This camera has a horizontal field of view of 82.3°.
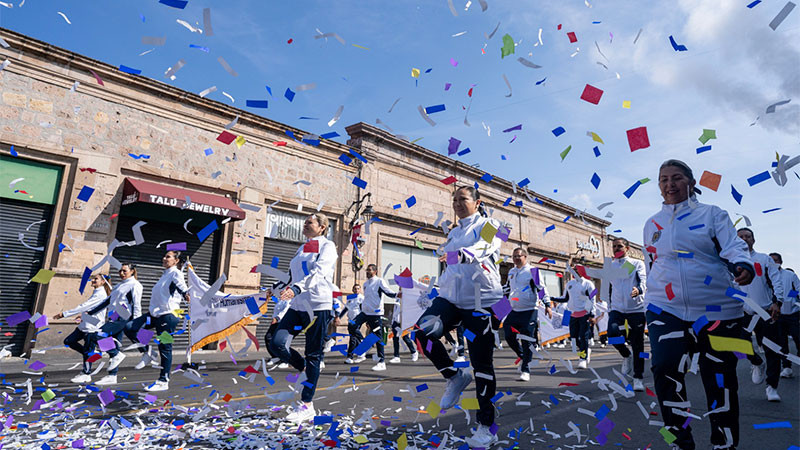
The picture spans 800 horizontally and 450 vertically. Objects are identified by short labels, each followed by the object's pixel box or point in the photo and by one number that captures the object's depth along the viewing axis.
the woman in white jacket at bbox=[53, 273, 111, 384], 6.80
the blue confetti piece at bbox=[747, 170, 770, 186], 3.40
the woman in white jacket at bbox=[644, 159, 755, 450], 2.82
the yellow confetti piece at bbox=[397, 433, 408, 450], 3.07
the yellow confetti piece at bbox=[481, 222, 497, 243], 3.55
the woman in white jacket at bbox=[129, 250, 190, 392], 6.11
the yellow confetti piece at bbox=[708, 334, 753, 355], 2.72
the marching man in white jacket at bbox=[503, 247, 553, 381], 7.02
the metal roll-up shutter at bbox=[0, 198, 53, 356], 9.56
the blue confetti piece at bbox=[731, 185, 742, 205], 3.65
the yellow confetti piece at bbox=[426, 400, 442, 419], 3.40
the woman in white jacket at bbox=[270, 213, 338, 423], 4.09
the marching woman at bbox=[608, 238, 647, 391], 5.84
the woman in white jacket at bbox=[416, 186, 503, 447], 3.36
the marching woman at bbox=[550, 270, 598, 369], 9.14
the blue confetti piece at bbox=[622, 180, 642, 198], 4.05
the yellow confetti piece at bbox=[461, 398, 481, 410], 3.41
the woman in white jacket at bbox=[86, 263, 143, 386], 6.84
